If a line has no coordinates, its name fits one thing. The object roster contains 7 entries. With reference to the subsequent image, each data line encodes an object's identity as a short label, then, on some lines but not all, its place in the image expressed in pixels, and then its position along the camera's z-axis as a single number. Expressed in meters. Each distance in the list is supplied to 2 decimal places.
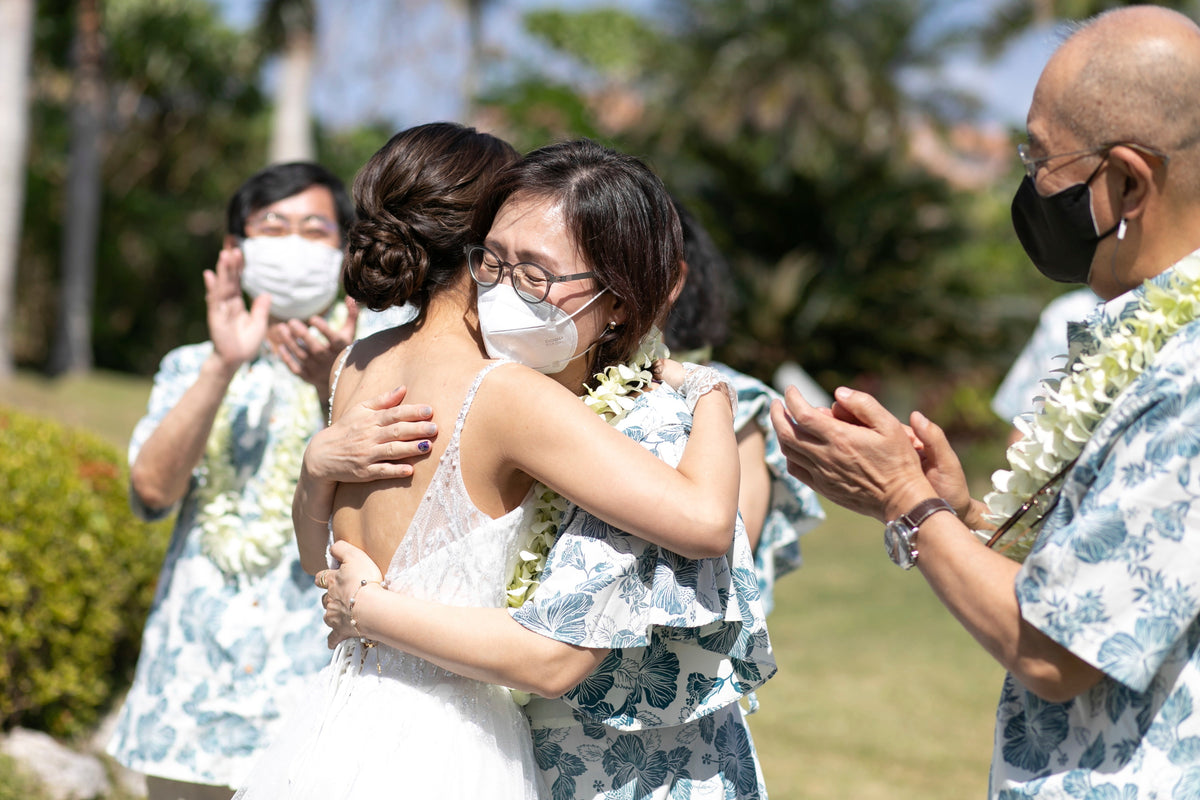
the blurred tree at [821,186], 15.95
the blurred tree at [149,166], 18.19
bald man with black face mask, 1.63
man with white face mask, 3.02
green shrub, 4.53
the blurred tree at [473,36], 18.86
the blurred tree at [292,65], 14.34
